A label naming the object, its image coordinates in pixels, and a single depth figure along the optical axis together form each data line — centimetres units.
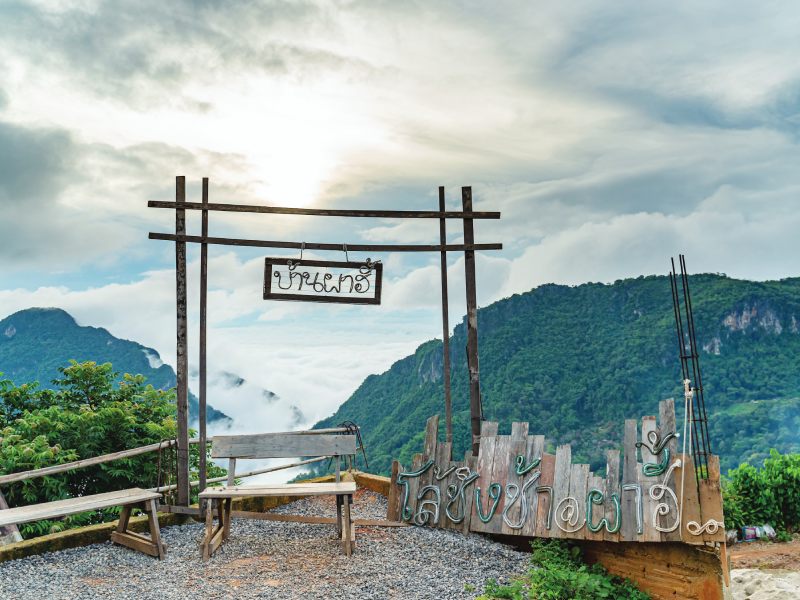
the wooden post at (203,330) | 601
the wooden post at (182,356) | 611
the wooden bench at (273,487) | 504
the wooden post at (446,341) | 620
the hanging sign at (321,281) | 618
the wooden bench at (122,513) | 447
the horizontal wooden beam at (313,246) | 610
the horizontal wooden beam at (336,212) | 614
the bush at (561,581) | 432
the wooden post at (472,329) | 634
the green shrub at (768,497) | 877
